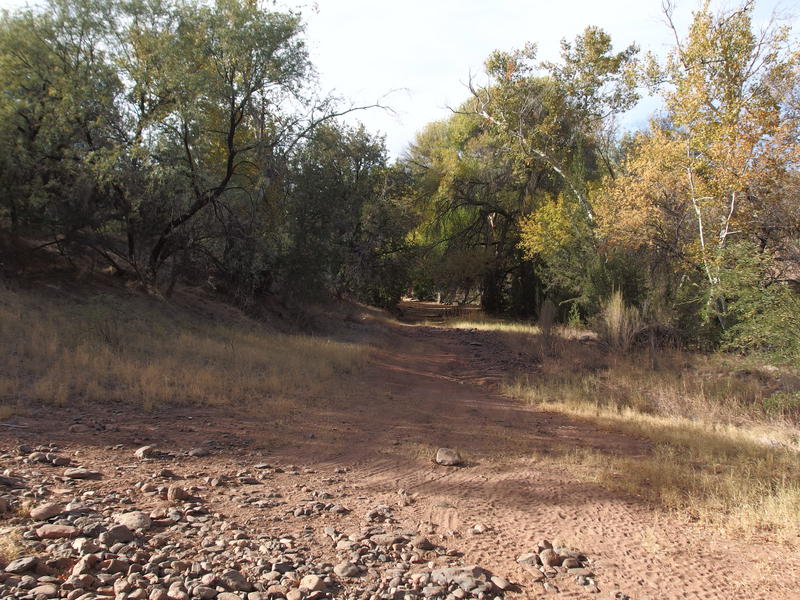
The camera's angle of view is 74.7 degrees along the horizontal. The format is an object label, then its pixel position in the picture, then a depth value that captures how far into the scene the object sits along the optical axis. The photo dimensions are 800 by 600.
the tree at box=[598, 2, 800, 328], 15.12
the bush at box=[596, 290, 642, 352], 17.20
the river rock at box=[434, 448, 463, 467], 6.61
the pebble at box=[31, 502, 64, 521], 3.84
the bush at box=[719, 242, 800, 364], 10.03
